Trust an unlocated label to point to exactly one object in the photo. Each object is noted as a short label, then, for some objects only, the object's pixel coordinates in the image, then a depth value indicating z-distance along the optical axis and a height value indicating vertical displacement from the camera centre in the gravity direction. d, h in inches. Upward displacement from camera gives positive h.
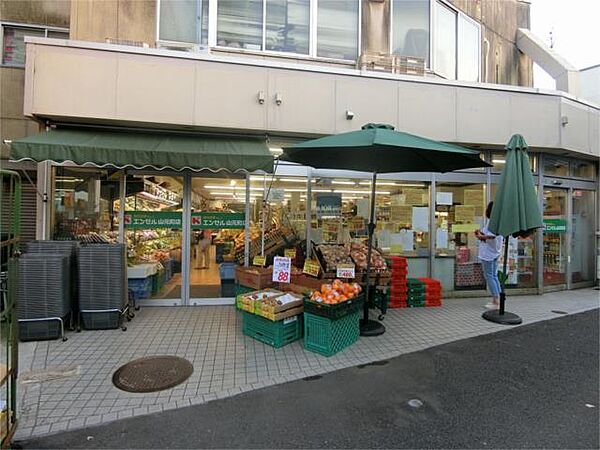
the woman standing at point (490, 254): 264.7 -17.4
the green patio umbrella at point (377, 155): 175.6 +41.1
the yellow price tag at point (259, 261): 267.7 -25.0
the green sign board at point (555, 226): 343.9 +5.6
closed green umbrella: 230.8 +18.5
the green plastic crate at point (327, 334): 180.7 -54.1
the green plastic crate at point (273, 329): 190.2 -55.4
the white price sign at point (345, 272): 231.1 -27.8
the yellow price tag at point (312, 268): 235.5 -26.1
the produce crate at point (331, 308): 178.1 -40.5
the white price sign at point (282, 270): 226.7 -26.6
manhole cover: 151.1 -66.1
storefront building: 248.2 +71.8
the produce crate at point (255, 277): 243.4 -33.9
